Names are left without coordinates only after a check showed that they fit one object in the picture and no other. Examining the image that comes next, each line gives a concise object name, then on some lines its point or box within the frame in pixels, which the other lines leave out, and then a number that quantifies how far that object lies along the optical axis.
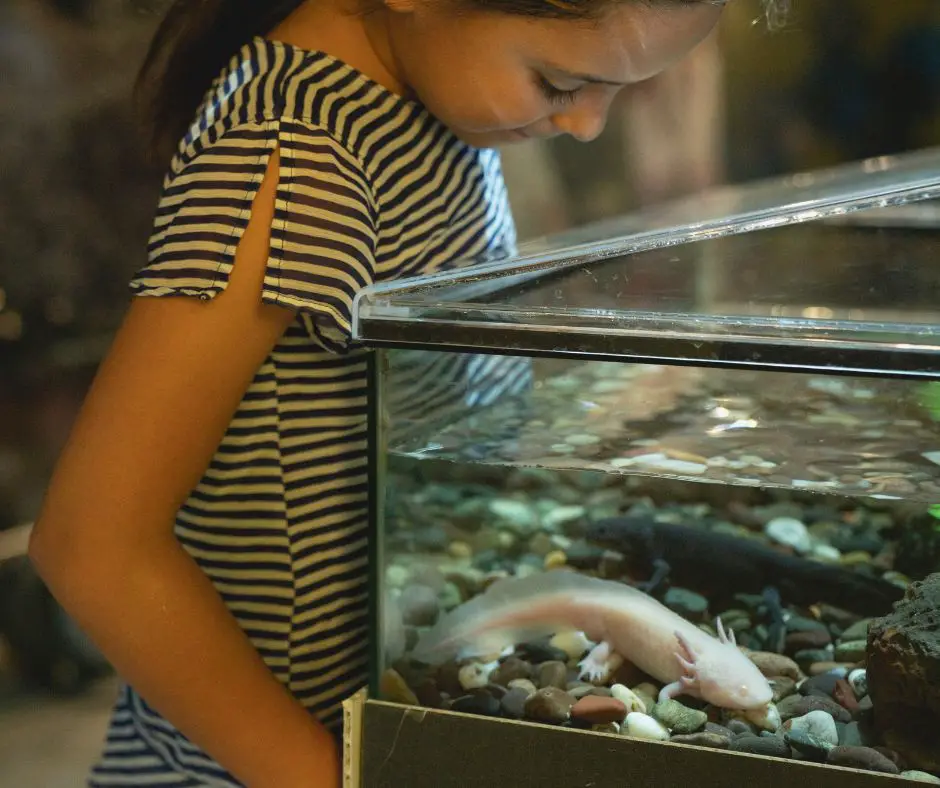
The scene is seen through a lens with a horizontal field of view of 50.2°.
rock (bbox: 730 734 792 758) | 0.59
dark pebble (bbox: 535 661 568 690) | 0.64
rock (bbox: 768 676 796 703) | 0.61
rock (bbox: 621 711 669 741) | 0.59
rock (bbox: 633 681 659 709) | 0.61
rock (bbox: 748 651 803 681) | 0.62
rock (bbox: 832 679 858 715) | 0.60
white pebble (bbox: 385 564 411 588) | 0.65
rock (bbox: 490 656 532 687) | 0.64
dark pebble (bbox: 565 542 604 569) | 0.66
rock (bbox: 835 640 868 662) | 0.63
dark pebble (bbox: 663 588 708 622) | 0.65
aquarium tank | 0.58
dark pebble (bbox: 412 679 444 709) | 0.65
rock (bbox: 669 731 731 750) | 0.58
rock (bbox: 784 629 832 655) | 0.65
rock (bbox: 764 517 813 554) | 0.69
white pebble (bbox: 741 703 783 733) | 0.60
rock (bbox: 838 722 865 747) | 0.58
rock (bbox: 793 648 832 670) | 0.64
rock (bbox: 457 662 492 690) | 0.64
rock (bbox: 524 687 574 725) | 0.62
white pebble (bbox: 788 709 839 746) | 0.59
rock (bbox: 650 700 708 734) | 0.60
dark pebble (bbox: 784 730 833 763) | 0.58
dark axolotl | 0.65
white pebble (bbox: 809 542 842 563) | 0.69
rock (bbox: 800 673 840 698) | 0.62
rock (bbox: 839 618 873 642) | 0.63
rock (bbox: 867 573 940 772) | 0.57
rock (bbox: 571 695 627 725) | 0.61
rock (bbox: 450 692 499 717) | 0.63
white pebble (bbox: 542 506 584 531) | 0.65
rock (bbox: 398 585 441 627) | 0.66
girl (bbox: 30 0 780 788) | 0.62
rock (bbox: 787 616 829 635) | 0.66
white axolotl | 0.61
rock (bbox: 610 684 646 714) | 0.61
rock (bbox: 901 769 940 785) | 0.55
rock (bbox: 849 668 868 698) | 0.61
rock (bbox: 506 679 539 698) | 0.63
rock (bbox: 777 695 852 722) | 0.60
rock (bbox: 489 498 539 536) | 0.66
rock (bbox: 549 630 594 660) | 0.65
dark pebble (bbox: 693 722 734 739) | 0.59
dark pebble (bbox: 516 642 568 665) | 0.65
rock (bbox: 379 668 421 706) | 0.65
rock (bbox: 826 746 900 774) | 0.57
